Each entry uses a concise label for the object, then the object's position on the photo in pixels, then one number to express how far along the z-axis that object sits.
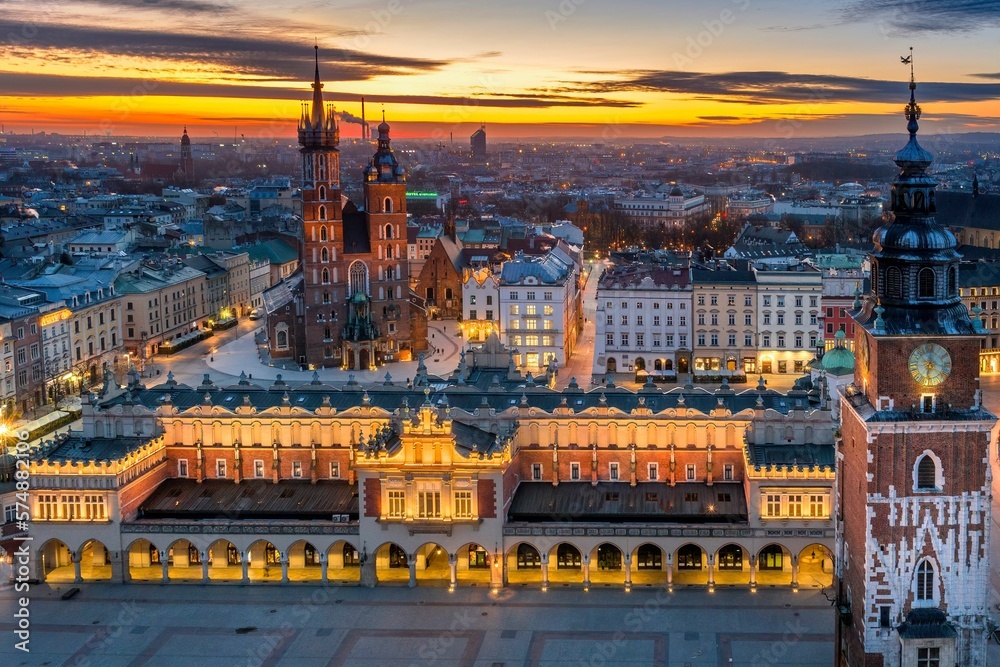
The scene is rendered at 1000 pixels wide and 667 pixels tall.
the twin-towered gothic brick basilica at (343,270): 129.38
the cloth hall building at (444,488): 67.44
